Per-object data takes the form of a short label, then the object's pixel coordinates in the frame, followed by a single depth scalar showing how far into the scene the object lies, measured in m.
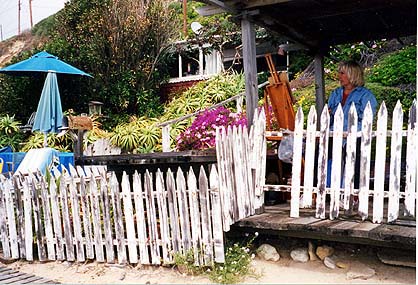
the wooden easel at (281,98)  5.18
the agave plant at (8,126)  13.73
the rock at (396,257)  3.95
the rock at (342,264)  4.14
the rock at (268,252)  4.48
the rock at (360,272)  3.90
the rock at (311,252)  4.39
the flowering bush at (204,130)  8.29
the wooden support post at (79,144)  8.94
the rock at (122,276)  4.35
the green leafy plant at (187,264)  4.25
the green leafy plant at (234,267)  4.02
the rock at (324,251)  4.34
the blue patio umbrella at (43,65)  10.82
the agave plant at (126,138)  12.41
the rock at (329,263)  4.18
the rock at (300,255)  4.39
